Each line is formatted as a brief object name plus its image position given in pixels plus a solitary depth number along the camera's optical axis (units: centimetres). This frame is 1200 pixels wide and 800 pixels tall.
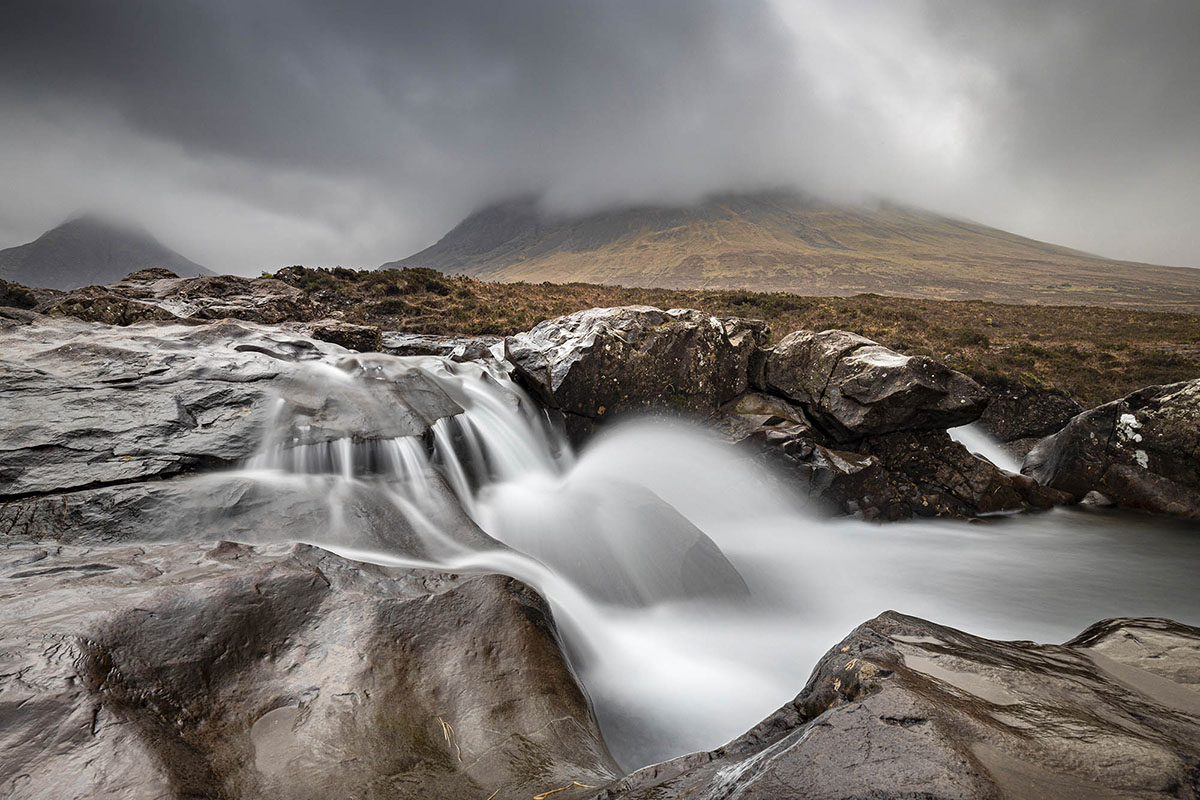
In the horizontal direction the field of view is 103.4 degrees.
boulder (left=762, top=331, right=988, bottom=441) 981
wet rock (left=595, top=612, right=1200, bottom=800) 179
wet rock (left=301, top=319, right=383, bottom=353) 1466
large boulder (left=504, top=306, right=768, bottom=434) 1035
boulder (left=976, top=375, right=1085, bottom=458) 1356
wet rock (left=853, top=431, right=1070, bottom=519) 1040
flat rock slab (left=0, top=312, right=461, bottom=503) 574
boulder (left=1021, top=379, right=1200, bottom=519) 938
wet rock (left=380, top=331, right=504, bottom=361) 1446
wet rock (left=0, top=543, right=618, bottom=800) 232
